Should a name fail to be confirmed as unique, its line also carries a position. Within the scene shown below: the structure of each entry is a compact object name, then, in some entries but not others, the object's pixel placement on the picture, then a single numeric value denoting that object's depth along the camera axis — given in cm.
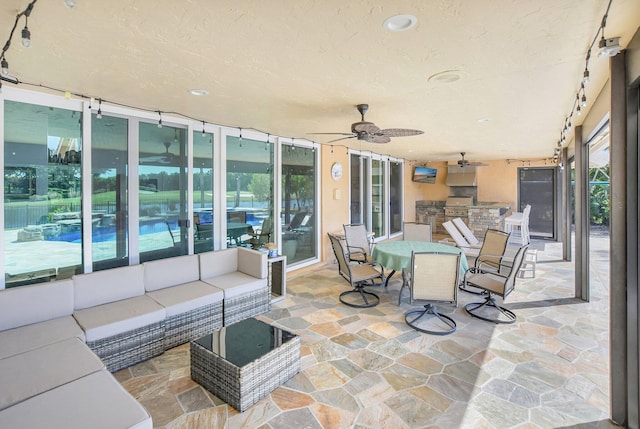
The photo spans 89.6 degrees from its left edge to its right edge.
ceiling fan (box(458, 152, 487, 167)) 835
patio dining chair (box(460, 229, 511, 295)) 463
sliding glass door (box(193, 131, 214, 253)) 448
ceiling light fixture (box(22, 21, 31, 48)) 163
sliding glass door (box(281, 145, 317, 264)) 591
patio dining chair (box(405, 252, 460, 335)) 345
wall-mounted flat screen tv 1035
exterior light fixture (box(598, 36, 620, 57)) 178
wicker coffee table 234
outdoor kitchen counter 899
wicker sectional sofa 173
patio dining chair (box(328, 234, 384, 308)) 427
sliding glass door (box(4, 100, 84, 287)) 308
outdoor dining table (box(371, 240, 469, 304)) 416
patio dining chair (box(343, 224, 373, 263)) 571
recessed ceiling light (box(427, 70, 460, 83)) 268
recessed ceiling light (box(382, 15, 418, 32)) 182
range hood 999
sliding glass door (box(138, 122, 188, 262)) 399
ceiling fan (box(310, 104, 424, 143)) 351
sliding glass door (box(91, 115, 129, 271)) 359
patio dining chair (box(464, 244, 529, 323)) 371
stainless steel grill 1000
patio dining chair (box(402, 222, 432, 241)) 579
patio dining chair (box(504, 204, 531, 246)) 791
